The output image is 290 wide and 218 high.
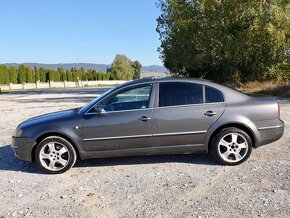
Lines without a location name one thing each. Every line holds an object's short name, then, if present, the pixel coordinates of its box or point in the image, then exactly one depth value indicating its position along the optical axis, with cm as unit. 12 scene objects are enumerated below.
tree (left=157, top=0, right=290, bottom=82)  2302
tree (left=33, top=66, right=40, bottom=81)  6919
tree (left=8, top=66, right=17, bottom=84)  6266
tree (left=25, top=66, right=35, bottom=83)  6593
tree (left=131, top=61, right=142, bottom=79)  12319
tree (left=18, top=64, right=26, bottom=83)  6456
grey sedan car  561
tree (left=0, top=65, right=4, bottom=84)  5965
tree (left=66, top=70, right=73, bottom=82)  7856
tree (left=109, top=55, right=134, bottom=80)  9912
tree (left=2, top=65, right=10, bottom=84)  6062
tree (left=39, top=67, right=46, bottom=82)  7081
